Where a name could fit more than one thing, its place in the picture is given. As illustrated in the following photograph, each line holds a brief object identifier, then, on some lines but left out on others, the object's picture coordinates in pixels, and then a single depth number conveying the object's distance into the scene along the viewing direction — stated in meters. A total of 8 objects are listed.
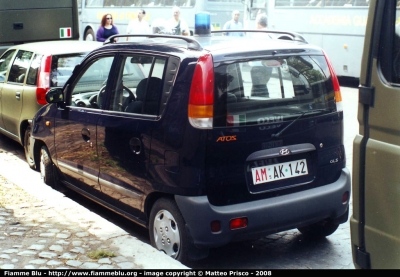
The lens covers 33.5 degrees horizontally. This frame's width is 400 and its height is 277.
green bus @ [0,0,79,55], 14.59
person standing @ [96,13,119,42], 15.59
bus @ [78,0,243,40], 20.33
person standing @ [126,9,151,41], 17.22
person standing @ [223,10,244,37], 17.02
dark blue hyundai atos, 4.76
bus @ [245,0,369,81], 16.53
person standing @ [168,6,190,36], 16.16
